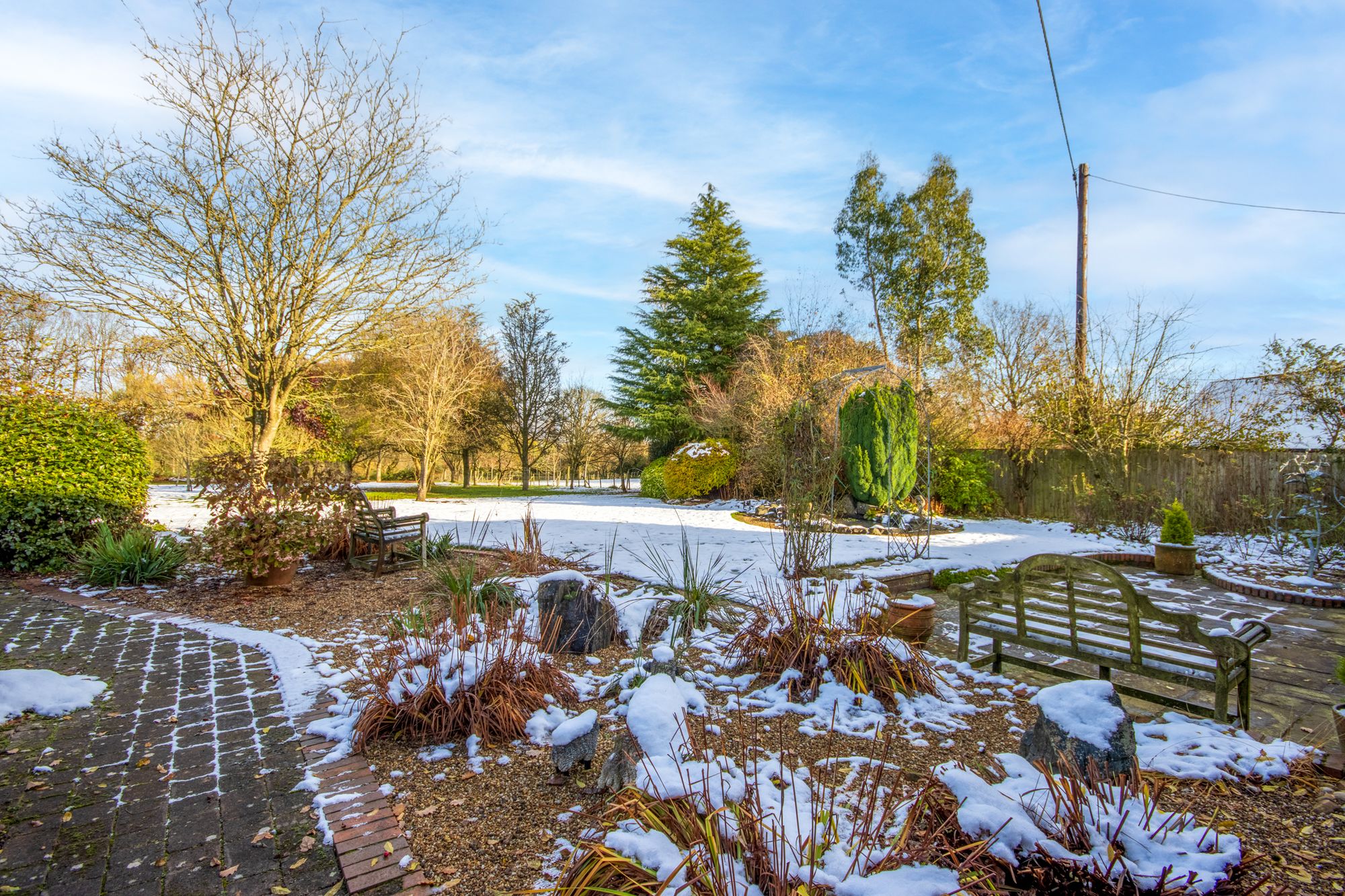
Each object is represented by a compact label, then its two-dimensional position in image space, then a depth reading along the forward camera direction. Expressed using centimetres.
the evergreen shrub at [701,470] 1424
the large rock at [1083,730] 221
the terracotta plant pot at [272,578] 554
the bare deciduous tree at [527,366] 2106
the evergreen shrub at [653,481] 1559
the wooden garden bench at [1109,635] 301
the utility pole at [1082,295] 1164
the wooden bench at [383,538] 632
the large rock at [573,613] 407
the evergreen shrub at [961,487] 1279
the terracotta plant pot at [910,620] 397
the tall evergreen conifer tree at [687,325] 1958
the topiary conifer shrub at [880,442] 1059
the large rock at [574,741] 241
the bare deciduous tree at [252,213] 704
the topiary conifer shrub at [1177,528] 733
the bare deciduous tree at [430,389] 1534
